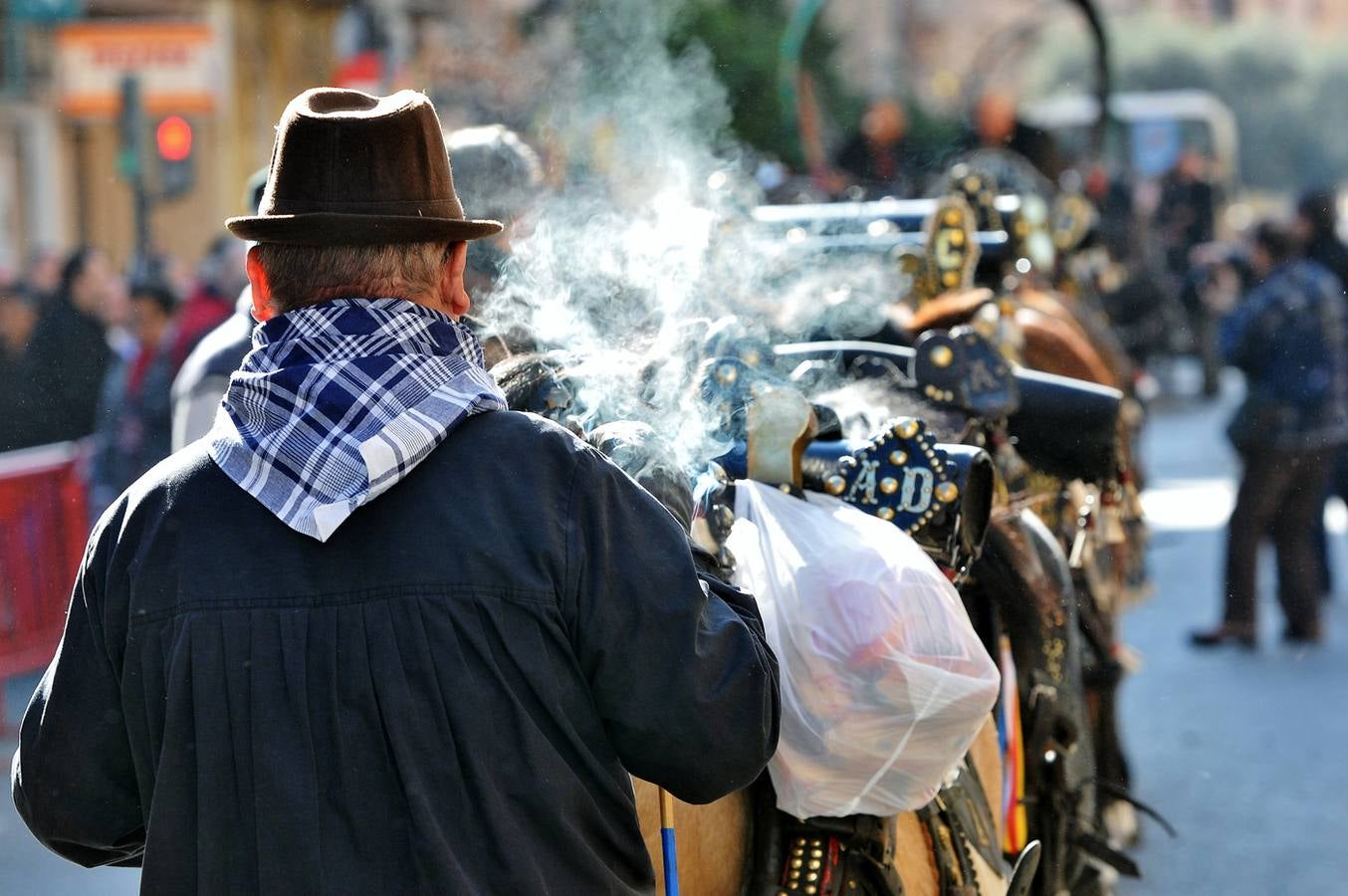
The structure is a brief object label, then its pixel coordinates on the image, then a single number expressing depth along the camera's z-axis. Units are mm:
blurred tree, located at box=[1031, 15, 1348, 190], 98750
